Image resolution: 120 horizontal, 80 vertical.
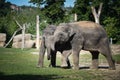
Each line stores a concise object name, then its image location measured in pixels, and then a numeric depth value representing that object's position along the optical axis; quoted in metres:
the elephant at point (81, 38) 17.30
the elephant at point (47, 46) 17.38
